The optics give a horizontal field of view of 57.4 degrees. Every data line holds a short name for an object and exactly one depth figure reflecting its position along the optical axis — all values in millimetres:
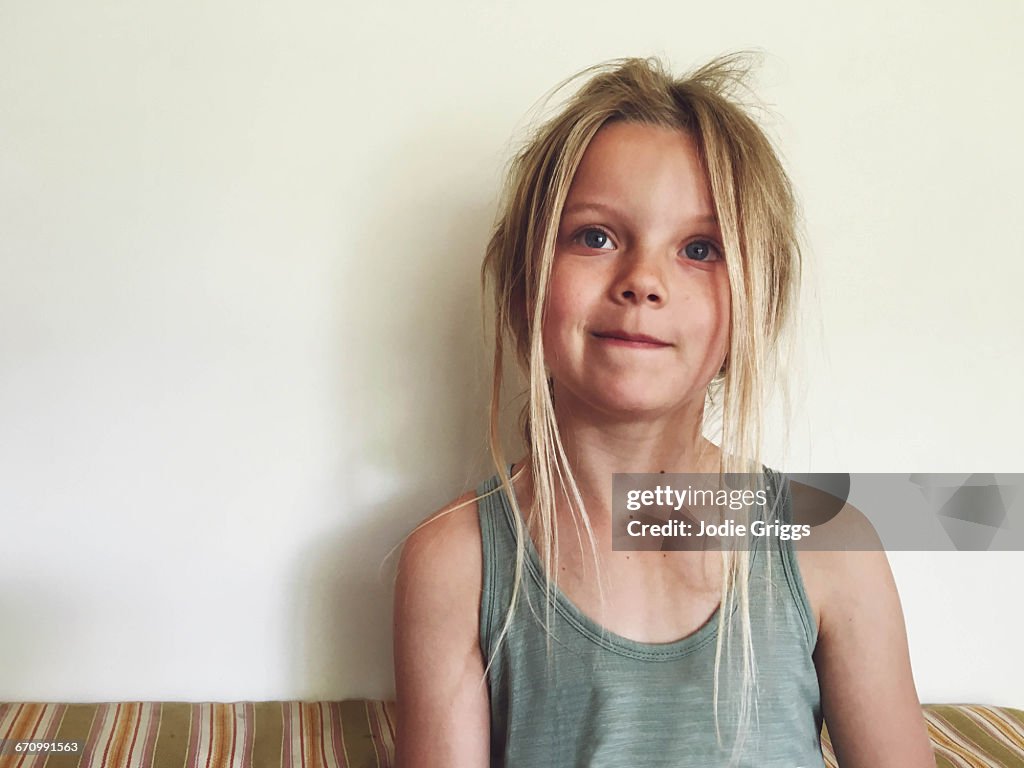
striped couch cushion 900
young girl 777
